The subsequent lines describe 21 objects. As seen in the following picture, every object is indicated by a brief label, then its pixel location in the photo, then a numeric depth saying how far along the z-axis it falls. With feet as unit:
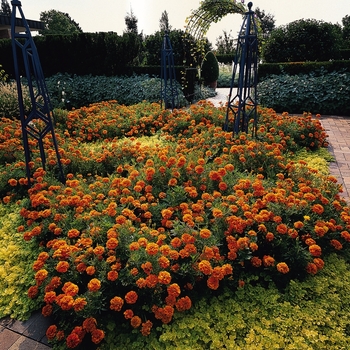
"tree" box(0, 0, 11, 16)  135.54
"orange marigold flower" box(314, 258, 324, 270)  7.22
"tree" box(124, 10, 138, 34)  100.70
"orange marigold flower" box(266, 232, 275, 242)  7.40
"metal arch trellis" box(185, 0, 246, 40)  22.54
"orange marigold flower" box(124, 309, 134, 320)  6.06
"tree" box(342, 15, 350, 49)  53.42
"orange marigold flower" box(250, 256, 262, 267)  7.27
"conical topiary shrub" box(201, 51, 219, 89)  37.65
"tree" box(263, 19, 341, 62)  32.12
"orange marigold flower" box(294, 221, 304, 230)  7.63
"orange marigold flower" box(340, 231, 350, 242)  7.89
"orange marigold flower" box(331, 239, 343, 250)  7.82
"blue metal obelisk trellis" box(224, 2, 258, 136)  13.78
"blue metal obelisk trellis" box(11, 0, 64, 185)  9.43
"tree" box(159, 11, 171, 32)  112.03
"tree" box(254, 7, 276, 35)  129.49
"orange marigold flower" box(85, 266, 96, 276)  6.48
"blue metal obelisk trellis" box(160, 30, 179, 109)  20.39
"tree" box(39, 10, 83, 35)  116.69
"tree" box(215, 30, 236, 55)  73.94
